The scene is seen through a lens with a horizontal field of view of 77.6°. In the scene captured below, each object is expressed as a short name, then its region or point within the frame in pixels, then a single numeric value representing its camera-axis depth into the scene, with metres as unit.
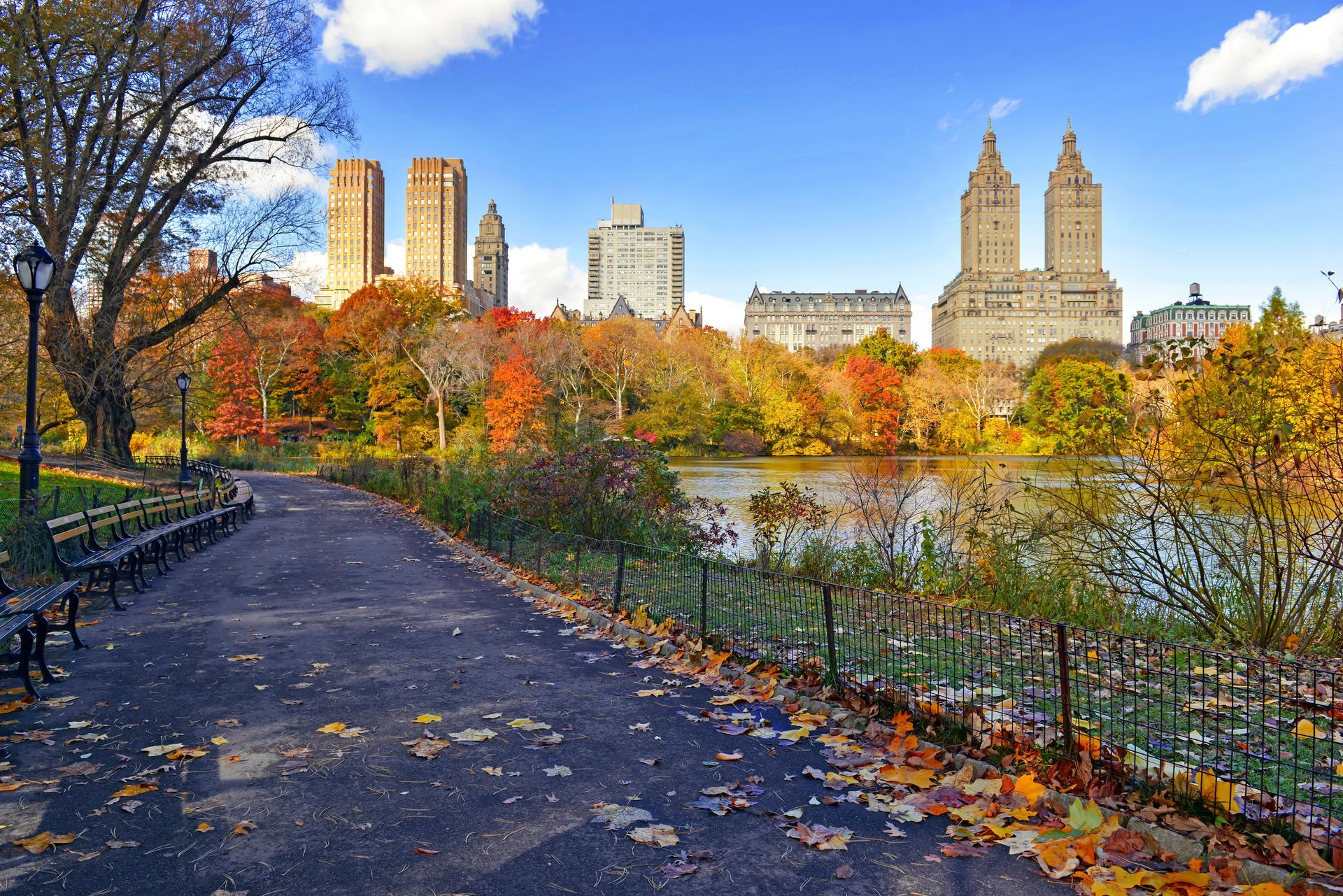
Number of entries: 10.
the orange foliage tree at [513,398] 47.81
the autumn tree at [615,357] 61.97
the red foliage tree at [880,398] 66.56
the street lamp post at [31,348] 10.10
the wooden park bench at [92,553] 9.23
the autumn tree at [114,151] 21.03
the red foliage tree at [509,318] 63.62
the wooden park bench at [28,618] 5.78
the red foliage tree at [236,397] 49.91
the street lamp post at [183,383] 22.92
